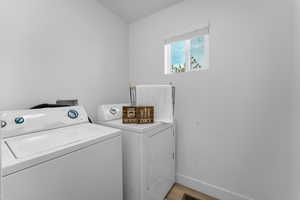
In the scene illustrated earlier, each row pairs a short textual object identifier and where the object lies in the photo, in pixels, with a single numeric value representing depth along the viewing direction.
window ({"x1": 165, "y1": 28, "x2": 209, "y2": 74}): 1.58
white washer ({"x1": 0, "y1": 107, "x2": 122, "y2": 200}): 0.61
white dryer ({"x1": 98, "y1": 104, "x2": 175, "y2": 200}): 1.15
